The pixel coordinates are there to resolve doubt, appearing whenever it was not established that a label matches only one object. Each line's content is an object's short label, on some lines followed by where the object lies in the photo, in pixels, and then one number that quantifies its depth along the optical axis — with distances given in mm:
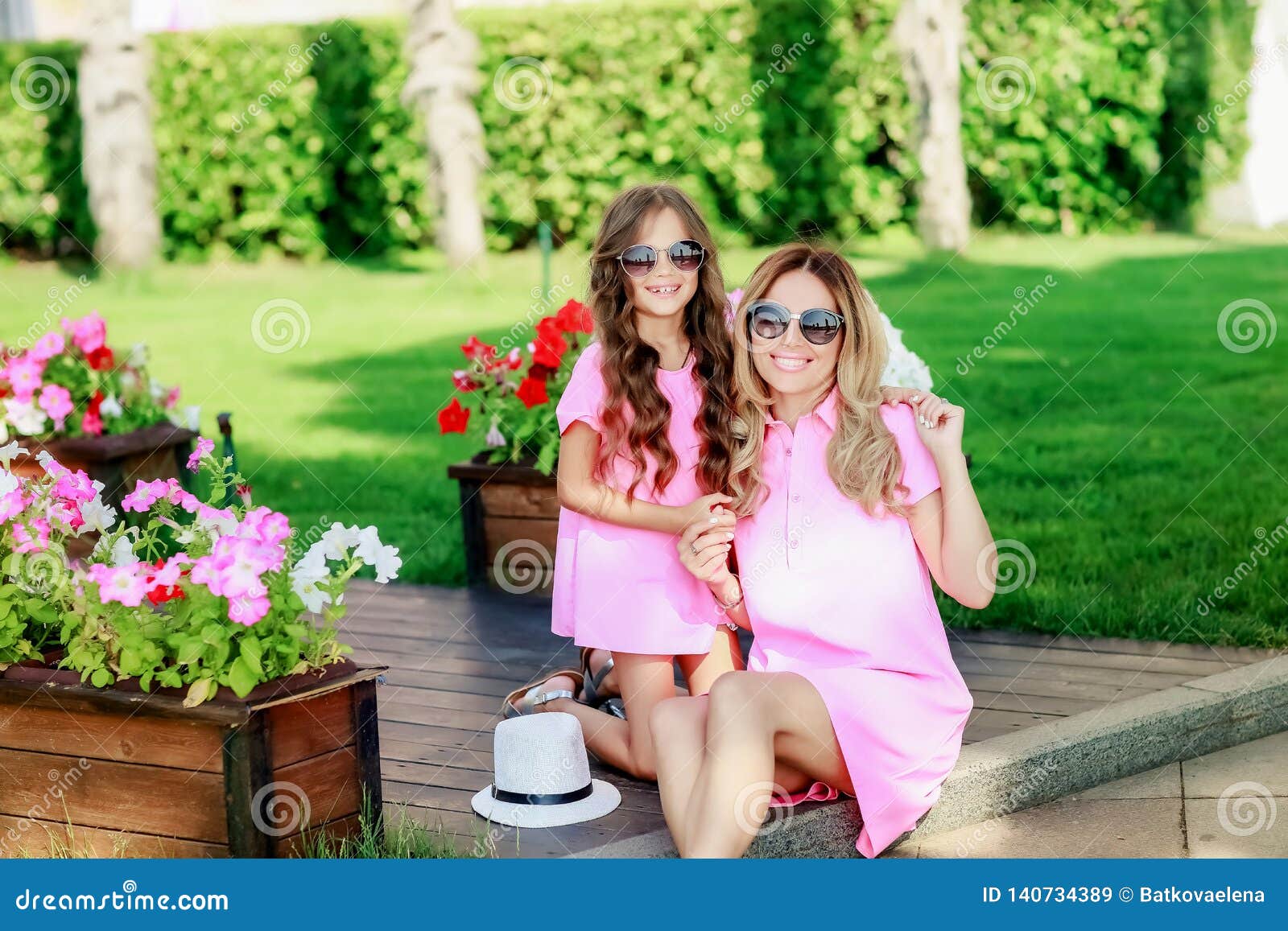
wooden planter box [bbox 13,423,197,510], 5891
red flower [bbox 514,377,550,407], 5125
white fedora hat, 3498
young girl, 3744
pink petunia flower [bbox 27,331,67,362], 5949
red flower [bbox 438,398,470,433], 5121
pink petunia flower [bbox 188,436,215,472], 3230
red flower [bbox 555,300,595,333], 5098
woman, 3234
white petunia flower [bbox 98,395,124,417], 6035
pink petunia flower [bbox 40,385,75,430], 5844
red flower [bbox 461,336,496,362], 5328
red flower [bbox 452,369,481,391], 5289
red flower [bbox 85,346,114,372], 6031
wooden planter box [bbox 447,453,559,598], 5340
